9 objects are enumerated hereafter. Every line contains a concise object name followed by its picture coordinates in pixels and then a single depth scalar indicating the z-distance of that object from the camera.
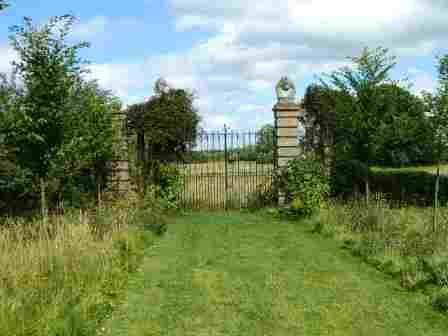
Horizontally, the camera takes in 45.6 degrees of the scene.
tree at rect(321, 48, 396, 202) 12.22
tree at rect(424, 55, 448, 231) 10.24
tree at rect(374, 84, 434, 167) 10.95
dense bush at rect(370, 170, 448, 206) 14.45
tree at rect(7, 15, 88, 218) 9.34
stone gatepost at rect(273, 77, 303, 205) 14.97
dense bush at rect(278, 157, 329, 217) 13.70
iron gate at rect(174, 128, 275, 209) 15.77
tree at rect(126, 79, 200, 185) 19.11
